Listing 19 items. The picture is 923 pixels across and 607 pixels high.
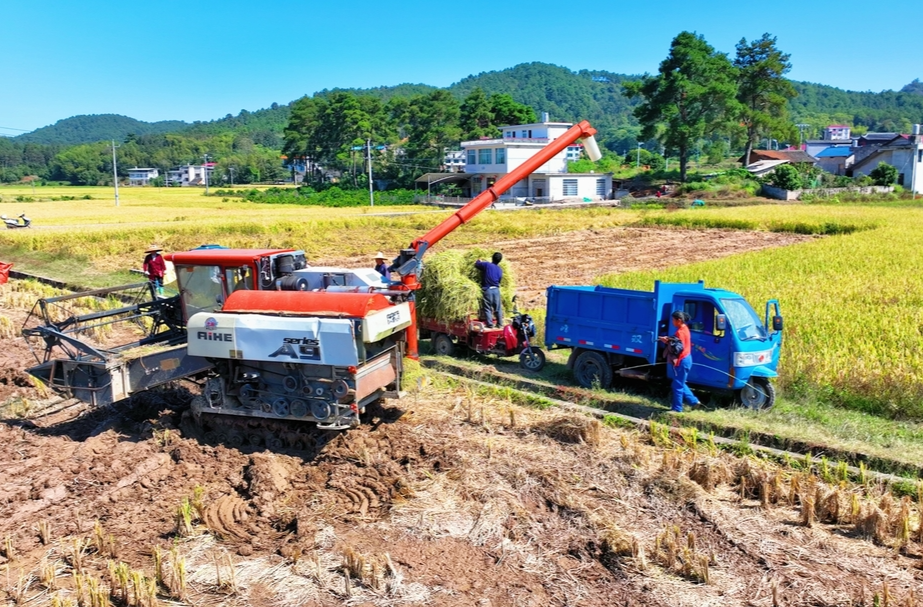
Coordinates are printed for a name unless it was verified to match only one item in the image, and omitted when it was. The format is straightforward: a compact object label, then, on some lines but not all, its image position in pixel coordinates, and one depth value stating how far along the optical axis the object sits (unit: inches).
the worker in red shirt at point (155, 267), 529.0
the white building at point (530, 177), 2546.8
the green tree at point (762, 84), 2903.5
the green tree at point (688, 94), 2576.3
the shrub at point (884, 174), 2486.5
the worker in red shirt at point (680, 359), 382.3
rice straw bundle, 513.3
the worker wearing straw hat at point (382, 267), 522.1
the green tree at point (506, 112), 3459.6
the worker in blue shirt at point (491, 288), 507.2
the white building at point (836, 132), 6102.4
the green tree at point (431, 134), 3235.7
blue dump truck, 397.1
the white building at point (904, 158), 2583.7
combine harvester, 336.5
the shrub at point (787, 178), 2294.5
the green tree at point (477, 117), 3339.1
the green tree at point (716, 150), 2837.1
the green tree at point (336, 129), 3442.4
